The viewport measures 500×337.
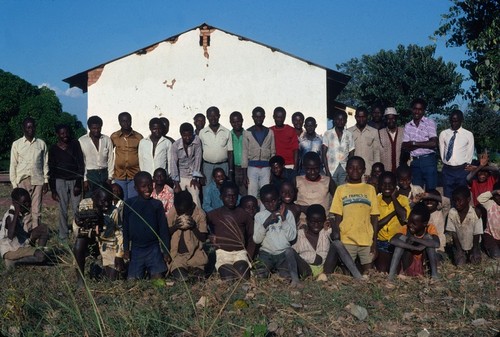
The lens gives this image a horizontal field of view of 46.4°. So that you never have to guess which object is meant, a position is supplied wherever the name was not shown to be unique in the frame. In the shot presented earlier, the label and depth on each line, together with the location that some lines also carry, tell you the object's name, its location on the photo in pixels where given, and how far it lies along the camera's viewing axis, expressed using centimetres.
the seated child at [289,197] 670
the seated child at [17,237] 665
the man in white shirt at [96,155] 772
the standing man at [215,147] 804
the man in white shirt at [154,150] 774
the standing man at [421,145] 772
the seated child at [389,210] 642
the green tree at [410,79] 2545
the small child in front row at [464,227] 671
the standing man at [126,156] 779
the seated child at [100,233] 574
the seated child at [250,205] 665
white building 1630
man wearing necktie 775
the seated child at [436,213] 663
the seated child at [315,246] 609
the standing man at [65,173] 766
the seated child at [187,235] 612
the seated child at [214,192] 747
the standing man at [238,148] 811
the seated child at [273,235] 604
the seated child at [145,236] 600
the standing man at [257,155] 787
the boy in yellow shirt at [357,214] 612
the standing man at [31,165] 787
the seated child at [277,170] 761
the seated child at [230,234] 609
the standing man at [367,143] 799
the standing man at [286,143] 817
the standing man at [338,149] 798
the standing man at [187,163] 781
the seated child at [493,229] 689
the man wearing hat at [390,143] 797
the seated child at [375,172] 712
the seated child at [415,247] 595
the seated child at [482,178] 746
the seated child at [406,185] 675
